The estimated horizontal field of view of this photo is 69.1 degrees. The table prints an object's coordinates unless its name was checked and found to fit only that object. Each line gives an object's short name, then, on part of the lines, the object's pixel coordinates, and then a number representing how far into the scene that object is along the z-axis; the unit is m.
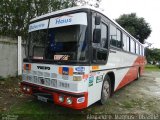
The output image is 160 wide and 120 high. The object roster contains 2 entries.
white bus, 2.72
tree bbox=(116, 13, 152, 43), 18.22
